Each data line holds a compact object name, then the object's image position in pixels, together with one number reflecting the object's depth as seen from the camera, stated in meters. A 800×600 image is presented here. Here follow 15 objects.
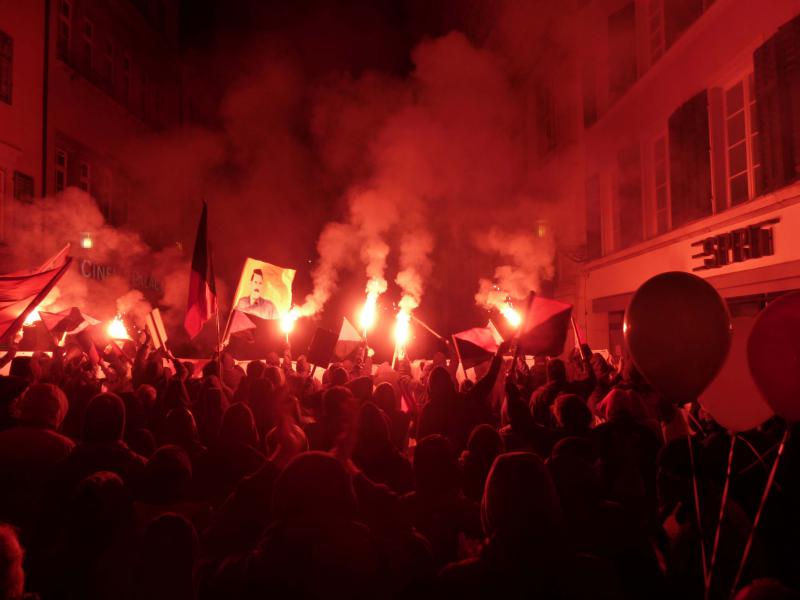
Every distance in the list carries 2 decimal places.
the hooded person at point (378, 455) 3.72
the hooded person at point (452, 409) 4.78
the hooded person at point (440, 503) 3.04
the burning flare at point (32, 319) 10.67
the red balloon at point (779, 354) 2.95
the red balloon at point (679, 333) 3.07
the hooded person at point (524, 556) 2.12
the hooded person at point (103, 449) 3.24
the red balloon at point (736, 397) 3.64
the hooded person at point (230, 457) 3.59
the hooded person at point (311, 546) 2.17
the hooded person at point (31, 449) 3.18
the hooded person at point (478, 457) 3.62
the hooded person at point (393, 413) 5.22
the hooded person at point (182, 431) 4.29
